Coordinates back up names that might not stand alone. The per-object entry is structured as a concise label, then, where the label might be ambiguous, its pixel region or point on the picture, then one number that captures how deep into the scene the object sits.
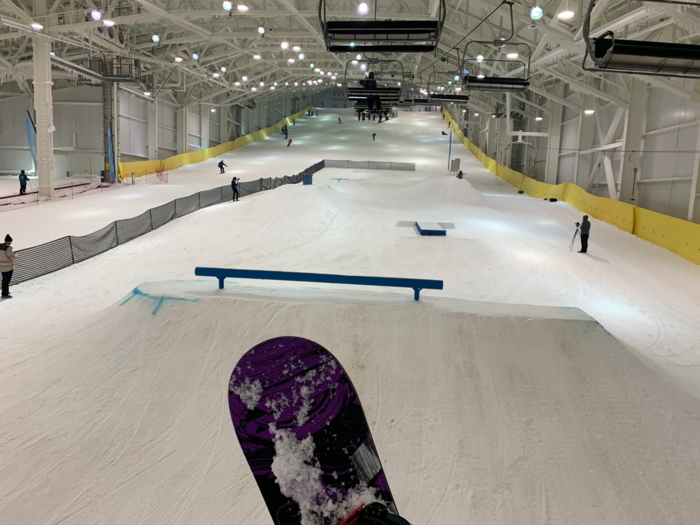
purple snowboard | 3.52
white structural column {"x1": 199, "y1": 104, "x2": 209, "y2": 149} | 43.06
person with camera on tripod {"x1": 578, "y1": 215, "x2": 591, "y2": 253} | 13.89
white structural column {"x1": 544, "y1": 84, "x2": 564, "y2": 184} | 30.00
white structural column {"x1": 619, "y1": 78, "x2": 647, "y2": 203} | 19.47
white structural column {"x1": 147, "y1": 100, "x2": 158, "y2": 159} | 35.19
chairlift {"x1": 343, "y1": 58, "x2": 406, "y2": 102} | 13.73
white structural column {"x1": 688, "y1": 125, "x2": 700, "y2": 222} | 15.45
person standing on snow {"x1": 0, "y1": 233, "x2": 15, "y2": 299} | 9.53
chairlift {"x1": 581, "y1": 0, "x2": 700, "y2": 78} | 5.80
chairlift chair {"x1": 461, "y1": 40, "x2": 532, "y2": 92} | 11.21
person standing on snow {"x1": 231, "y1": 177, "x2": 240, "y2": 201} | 21.03
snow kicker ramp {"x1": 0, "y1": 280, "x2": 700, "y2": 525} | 3.99
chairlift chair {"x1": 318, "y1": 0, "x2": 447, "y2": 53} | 6.17
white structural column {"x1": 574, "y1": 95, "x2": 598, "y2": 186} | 25.38
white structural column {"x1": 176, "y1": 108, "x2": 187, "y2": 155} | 39.00
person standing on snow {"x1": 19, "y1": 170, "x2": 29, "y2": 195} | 21.11
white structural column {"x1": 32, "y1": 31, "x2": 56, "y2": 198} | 20.22
